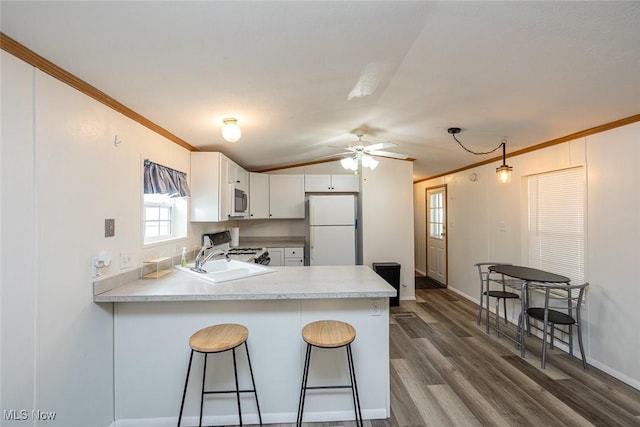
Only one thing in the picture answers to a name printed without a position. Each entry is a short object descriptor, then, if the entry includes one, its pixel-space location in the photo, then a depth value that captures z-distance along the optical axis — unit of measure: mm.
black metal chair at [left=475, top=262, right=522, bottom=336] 3174
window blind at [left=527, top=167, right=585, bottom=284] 2779
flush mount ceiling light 2141
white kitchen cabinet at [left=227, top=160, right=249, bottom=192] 3405
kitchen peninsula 1825
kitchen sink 2107
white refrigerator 4238
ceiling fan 2796
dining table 2615
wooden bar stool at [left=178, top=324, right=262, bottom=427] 1521
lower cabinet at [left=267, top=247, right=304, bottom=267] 4305
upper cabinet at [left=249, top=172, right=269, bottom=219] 4527
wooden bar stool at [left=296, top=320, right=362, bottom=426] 1582
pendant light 2818
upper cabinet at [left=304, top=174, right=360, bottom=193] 4578
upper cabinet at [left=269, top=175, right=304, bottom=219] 4605
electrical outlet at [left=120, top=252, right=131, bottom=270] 1904
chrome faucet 2286
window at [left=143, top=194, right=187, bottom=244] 2346
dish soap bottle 2415
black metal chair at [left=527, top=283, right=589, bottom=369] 2451
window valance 2186
